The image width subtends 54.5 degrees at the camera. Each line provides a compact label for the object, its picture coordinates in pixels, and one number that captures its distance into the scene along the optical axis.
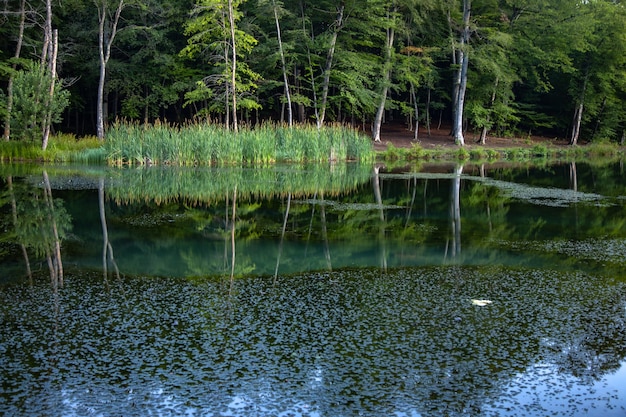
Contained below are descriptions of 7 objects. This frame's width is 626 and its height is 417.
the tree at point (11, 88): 24.52
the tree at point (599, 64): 37.25
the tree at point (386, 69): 32.25
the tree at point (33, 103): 23.05
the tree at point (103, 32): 28.60
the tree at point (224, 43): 27.80
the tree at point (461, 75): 32.28
